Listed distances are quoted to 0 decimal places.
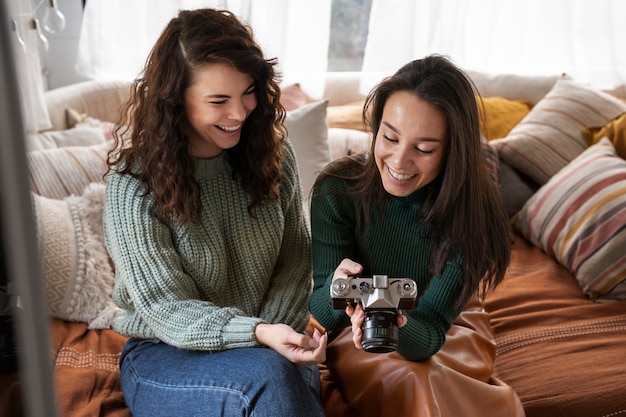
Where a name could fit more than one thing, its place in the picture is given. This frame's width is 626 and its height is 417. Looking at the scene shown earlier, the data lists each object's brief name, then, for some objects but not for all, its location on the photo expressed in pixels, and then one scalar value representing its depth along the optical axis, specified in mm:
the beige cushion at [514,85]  2826
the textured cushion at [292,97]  2545
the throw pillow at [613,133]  2400
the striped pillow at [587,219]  2020
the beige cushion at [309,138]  2256
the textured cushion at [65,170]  1990
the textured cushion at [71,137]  2230
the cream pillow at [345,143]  2391
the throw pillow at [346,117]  2568
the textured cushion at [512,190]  2449
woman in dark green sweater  1372
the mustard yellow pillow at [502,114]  2639
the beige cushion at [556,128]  2461
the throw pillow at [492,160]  2328
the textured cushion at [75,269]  1770
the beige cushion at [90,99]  2469
